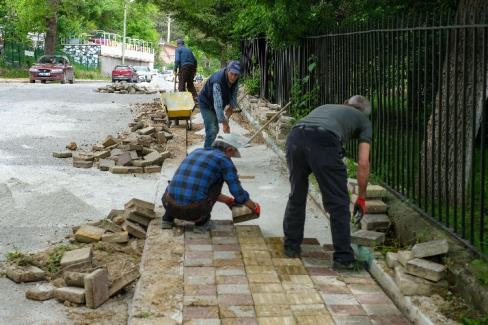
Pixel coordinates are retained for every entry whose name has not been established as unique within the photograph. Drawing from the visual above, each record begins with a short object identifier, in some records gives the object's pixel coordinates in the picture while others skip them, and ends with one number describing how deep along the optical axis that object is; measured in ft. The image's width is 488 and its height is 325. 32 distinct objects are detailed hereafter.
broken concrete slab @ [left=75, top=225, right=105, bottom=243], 21.04
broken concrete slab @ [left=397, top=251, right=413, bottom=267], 16.08
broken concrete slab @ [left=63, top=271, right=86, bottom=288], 16.85
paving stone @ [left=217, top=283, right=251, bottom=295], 15.60
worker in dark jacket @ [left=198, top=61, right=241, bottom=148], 31.55
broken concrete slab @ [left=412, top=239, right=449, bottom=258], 16.01
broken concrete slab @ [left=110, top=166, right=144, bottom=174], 32.73
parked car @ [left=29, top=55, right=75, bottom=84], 120.26
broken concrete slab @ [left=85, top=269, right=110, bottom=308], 16.14
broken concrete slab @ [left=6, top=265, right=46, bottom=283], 17.88
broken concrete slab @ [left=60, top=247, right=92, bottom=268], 18.11
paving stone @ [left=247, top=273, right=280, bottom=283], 16.42
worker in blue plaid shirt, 19.89
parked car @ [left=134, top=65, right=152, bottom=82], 185.16
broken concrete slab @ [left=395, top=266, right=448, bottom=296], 15.11
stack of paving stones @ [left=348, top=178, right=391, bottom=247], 18.40
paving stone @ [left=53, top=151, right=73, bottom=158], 37.01
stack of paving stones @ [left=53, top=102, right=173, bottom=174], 33.27
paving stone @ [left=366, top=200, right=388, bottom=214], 20.48
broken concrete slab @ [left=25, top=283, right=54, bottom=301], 16.69
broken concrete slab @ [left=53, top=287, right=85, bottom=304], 16.39
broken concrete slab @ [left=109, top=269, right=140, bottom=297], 16.88
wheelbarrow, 44.98
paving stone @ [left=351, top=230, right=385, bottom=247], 18.25
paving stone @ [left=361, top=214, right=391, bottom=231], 19.90
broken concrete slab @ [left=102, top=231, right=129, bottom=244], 20.94
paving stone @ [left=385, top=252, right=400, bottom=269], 16.61
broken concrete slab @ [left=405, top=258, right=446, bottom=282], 15.23
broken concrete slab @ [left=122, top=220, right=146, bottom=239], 21.29
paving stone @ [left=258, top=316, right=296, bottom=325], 13.97
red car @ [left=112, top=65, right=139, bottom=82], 157.69
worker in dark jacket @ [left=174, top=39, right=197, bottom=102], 58.08
